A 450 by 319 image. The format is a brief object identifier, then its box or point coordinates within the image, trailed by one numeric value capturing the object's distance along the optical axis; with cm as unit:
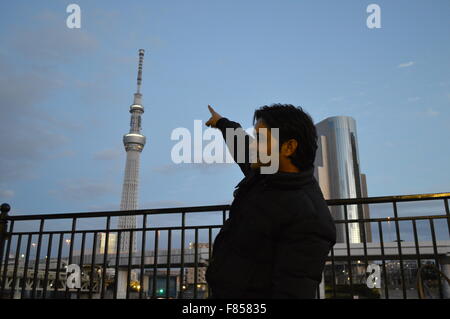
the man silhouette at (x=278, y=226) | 129
